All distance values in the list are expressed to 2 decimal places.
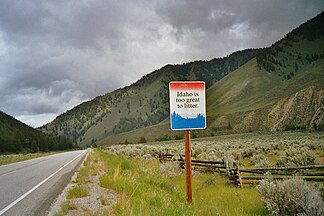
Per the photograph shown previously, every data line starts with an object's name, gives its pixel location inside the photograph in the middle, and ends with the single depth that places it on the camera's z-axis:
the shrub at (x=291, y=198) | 6.38
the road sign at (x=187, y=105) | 6.96
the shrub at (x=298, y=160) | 16.07
